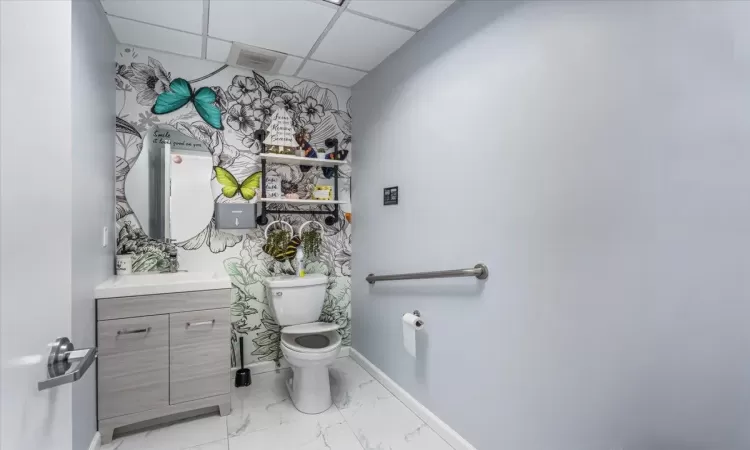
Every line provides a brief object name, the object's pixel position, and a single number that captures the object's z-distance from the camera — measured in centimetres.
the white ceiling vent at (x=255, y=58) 216
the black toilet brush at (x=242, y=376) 232
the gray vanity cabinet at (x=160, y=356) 170
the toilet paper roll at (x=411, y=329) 184
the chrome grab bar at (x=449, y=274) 156
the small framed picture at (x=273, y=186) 254
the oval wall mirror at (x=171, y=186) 220
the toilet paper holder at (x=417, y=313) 198
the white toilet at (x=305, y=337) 200
